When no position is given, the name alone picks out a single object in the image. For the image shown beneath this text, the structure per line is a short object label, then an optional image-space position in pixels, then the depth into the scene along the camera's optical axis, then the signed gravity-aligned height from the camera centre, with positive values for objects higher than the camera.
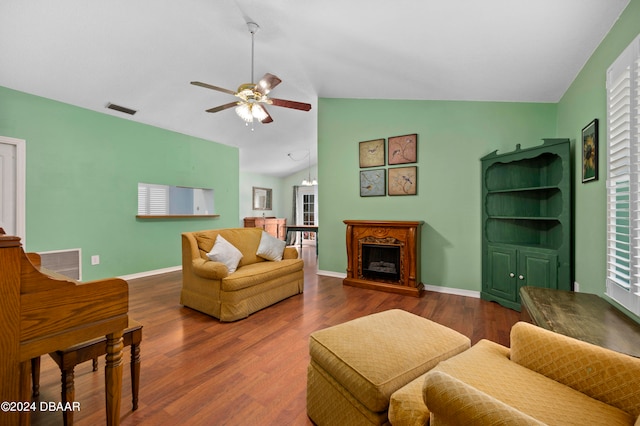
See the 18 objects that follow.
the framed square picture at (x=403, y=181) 3.82 +0.48
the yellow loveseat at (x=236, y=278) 2.63 -0.67
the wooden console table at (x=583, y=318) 1.31 -0.59
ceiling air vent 3.79 +1.49
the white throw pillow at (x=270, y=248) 3.42 -0.43
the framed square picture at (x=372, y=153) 4.08 +0.92
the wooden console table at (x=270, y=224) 7.82 -0.30
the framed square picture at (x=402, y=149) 3.82 +0.92
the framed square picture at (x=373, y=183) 4.07 +0.47
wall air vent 3.45 -0.63
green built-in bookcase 2.57 -0.09
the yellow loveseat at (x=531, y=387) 0.72 -0.61
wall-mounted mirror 8.69 +0.50
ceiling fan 2.69 +1.21
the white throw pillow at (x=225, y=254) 2.86 -0.43
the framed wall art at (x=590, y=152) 2.04 +0.49
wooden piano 0.82 -0.35
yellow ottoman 1.08 -0.64
